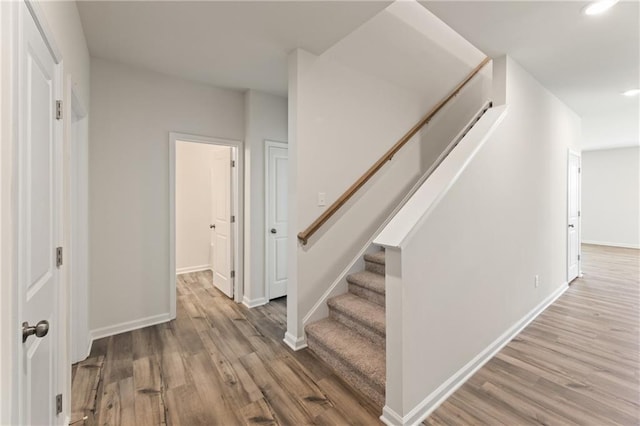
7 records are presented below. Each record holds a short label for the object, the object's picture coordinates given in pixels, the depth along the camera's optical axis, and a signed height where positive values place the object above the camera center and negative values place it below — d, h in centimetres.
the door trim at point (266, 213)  360 -5
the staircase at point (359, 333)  198 -102
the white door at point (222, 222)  382 -18
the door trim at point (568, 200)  391 +18
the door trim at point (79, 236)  234 -23
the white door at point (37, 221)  102 -5
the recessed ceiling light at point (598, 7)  192 +136
